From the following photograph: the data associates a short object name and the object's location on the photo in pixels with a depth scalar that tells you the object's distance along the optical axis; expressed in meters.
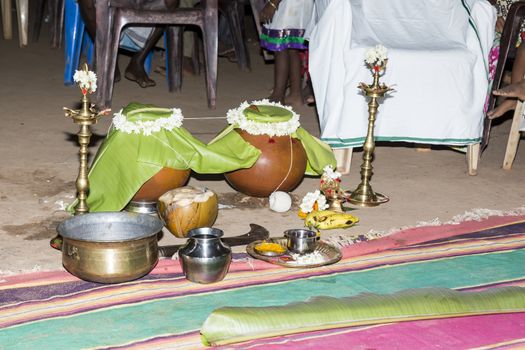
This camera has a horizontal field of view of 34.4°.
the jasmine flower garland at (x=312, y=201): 3.79
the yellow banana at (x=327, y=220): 3.70
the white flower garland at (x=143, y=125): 3.71
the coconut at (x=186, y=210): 3.48
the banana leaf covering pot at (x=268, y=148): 3.96
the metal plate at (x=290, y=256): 3.22
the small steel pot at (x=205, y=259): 3.00
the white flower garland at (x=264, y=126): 3.97
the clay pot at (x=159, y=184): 3.74
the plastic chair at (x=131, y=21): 5.68
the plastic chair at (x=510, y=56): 4.79
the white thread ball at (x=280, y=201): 3.88
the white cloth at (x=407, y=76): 4.51
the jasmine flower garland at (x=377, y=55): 4.00
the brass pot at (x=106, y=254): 2.88
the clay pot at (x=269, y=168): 3.95
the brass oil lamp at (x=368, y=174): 4.06
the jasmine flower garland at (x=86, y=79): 3.16
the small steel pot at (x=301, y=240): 3.30
